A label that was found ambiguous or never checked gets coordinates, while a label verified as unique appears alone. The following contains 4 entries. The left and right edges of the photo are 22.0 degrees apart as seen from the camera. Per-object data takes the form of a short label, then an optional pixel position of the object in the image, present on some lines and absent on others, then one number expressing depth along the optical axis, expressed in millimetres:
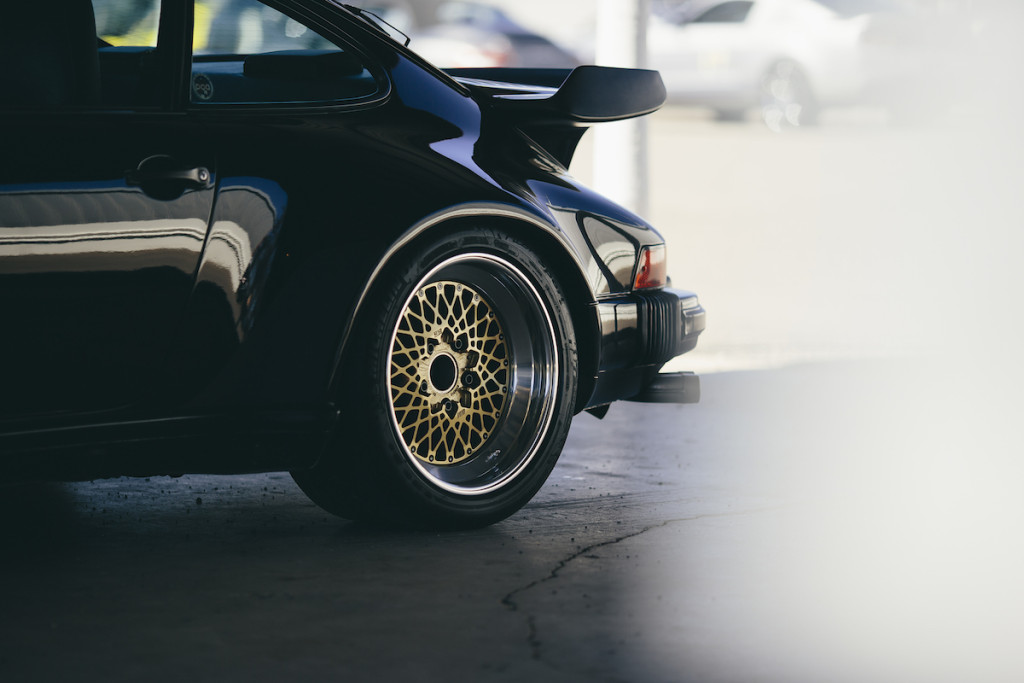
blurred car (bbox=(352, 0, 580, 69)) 37536
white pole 15143
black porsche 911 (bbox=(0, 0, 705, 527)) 6416
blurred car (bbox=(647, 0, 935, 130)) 29500
